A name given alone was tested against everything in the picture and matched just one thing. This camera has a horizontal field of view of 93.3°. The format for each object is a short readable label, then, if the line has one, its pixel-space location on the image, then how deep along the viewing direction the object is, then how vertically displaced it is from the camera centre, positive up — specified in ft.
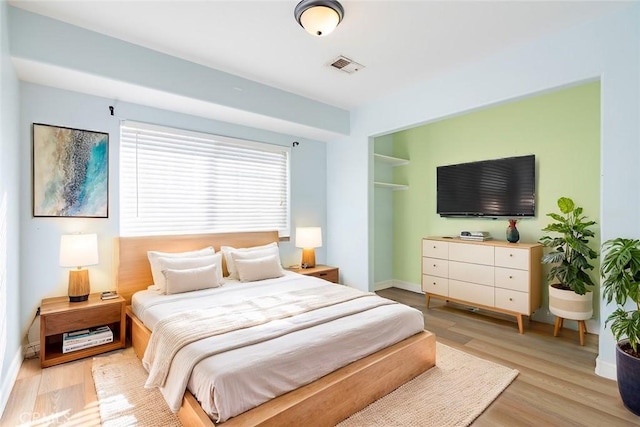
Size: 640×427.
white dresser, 10.52 -2.45
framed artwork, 8.54 +1.16
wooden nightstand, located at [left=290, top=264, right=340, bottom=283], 12.89 -2.68
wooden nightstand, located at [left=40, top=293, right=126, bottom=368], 7.83 -3.00
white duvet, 4.96 -2.66
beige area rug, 6.05 -4.22
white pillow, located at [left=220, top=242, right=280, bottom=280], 11.17 -1.60
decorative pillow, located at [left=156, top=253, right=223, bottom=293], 9.30 -1.70
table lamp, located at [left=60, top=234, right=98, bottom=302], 8.27 -1.28
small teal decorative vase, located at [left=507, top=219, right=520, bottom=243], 11.57 -0.90
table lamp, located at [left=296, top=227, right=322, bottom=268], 13.33 -1.37
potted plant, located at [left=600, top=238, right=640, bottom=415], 6.19 -2.23
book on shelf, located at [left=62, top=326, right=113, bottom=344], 8.30 -3.50
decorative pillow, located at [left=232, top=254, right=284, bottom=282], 10.64 -2.06
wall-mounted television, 11.73 +0.91
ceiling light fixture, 6.62 +4.39
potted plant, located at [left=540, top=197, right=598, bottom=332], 9.34 -1.87
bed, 5.06 -3.35
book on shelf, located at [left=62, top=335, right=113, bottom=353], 8.18 -3.72
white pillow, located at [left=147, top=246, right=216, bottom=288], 9.45 -1.50
